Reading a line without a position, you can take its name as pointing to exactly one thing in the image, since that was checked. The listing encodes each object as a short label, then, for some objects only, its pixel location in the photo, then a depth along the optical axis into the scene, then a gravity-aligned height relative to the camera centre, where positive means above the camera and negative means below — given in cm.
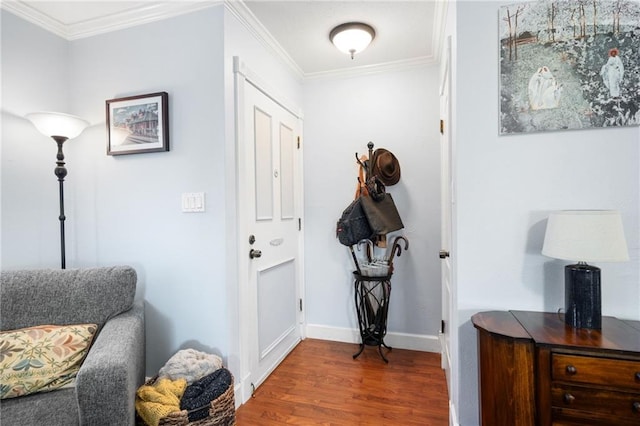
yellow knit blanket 131 -83
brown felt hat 246 +33
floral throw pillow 126 -63
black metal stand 240 -80
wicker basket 131 -91
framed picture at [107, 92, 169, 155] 186 +54
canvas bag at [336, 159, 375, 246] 233 -14
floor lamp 171 +47
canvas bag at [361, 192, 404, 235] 229 -5
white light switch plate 181 +5
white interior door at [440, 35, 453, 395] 180 +10
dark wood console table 104 -59
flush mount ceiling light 201 +114
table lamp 111 -16
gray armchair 114 -56
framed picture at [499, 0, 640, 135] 127 +60
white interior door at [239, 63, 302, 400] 199 -16
